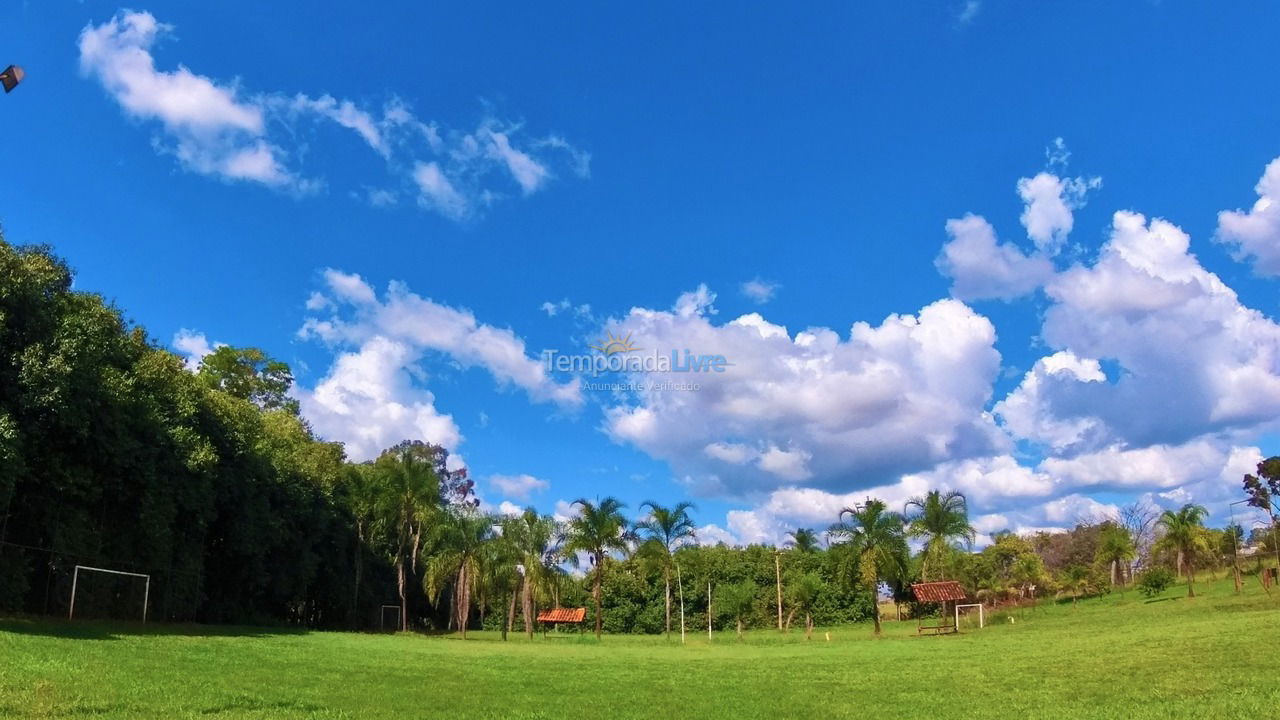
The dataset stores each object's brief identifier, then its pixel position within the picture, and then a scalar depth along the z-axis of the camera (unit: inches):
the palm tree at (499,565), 2011.6
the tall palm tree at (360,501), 2260.1
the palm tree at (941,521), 1994.3
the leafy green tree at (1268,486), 2928.2
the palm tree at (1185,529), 2169.8
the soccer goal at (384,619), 2353.7
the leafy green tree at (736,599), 2544.3
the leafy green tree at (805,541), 2797.7
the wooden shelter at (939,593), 1911.9
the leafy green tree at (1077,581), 2471.7
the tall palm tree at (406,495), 2201.0
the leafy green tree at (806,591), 2497.5
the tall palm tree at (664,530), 1951.3
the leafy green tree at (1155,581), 2122.3
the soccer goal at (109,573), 1111.6
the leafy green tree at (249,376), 2348.7
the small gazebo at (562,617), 2630.4
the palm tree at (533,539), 2017.7
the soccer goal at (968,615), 1886.1
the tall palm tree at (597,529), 1913.1
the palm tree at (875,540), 1753.2
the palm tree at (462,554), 2042.3
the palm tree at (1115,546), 2432.3
